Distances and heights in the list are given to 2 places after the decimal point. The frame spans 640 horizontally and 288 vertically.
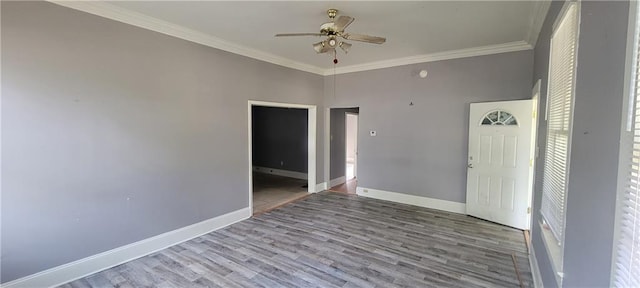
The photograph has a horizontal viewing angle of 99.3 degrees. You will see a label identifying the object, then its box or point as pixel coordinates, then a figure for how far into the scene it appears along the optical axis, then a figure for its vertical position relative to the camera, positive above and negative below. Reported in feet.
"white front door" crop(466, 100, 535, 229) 12.73 -1.49
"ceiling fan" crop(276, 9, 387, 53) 8.45 +3.09
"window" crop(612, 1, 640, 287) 3.19 -0.69
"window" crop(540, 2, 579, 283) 5.51 +0.18
